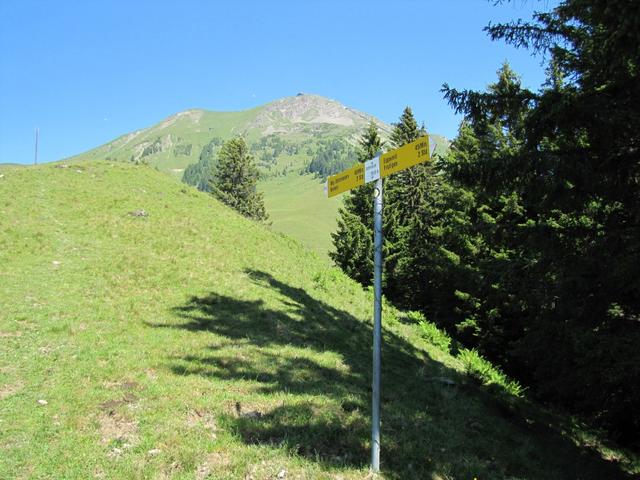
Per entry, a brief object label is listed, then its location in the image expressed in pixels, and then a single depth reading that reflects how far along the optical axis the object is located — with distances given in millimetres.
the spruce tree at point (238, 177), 60969
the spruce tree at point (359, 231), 35250
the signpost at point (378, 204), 4934
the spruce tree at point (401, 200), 34031
